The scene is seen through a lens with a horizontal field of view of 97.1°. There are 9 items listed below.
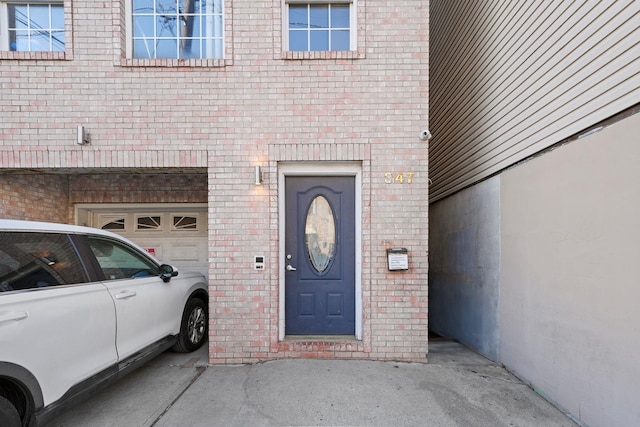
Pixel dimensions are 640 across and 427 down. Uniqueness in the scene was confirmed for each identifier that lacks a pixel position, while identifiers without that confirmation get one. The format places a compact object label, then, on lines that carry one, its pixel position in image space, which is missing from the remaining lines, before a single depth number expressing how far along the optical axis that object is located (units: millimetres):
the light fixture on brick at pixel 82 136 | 3658
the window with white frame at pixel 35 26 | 3992
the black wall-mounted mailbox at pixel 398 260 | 3625
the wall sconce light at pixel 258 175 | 3643
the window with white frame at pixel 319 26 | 4008
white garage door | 5414
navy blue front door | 3900
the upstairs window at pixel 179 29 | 4059
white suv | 2051
